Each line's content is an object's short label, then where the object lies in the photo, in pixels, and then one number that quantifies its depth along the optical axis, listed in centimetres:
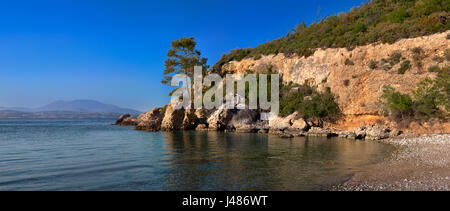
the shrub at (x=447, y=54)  2240
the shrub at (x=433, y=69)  2226
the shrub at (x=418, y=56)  2403
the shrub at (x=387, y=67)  2589
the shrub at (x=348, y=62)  2921
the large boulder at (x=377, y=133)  2052
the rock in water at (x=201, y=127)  3291
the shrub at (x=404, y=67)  2453
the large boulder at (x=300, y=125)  2683
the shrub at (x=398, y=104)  2153
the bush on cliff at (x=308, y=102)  2728
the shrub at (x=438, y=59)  2290
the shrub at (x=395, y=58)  2582
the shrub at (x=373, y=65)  2710
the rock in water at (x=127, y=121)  4633
